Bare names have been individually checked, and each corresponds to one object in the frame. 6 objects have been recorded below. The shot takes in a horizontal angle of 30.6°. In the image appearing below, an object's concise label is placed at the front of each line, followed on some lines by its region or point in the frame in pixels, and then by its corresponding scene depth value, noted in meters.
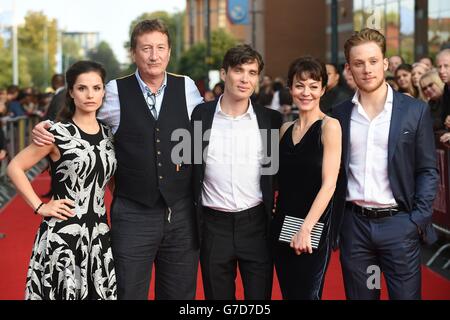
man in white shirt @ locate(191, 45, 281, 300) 4.35
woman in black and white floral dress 4.28
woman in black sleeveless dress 4.07
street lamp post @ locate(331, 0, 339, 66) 16.00
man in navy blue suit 4.11
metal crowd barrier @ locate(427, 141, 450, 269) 7.79
